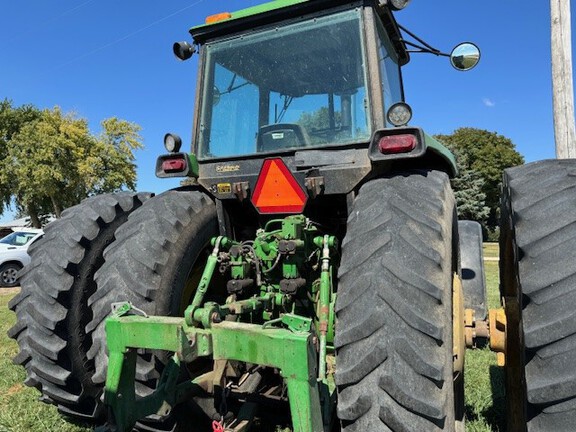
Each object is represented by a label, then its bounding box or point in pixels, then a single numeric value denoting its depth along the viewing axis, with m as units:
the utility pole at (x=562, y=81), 6.14
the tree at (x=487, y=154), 37.69
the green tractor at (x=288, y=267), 1.80
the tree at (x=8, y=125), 32.66
